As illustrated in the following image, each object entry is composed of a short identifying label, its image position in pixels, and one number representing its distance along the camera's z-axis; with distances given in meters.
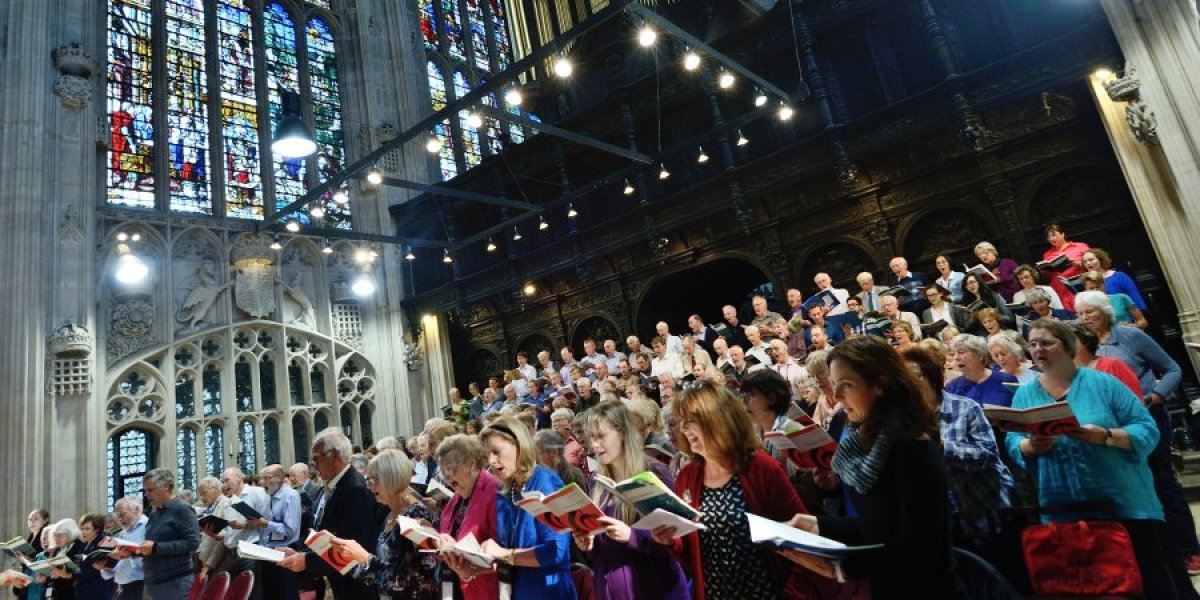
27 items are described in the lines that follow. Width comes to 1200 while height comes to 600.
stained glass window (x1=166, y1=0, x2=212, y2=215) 13.00
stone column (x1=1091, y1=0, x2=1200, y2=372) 6.00
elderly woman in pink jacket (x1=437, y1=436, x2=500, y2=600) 2.76
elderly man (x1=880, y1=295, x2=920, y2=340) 6.13
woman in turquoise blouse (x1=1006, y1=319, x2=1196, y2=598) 2.19
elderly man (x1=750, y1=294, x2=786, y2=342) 7.26
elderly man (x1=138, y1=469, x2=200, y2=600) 4.48
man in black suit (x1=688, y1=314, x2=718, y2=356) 8.88
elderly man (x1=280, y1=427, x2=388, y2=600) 3.58
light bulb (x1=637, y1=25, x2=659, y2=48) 5.93
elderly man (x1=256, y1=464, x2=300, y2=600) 4.35
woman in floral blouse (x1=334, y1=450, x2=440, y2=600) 3.05
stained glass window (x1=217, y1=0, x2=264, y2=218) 13.68
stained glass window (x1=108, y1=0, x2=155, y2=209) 12.25
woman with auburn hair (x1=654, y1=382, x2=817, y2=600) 2.17
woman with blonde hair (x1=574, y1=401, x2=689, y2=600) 2.40
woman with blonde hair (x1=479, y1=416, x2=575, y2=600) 2.62
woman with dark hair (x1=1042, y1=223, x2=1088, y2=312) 5.89
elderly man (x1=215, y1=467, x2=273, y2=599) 4.44
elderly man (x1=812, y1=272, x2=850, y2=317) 7.48
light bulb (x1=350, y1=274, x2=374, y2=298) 13.09
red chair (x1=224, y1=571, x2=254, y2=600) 4.09
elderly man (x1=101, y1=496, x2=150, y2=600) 5.22
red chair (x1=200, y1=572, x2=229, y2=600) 4.13
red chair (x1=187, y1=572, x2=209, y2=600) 4.40
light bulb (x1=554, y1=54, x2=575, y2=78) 6.30
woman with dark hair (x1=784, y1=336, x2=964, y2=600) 1.58
